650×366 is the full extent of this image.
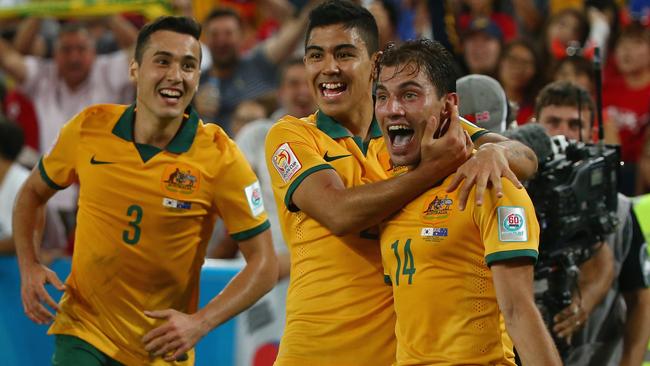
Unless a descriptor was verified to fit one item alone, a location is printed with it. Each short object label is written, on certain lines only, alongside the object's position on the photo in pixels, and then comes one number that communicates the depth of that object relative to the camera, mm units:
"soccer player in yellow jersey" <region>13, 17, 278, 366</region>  10094
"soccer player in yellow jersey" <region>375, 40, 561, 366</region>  6984
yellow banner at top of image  18781
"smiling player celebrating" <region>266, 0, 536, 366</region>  7734
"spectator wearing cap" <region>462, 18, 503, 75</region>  17156
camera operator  10406
